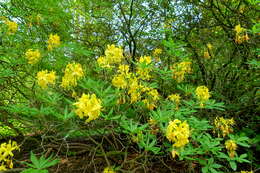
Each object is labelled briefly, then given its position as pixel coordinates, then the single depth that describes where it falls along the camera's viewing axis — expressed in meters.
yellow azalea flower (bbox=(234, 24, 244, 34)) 2.84
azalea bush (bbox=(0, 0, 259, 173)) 2.00
